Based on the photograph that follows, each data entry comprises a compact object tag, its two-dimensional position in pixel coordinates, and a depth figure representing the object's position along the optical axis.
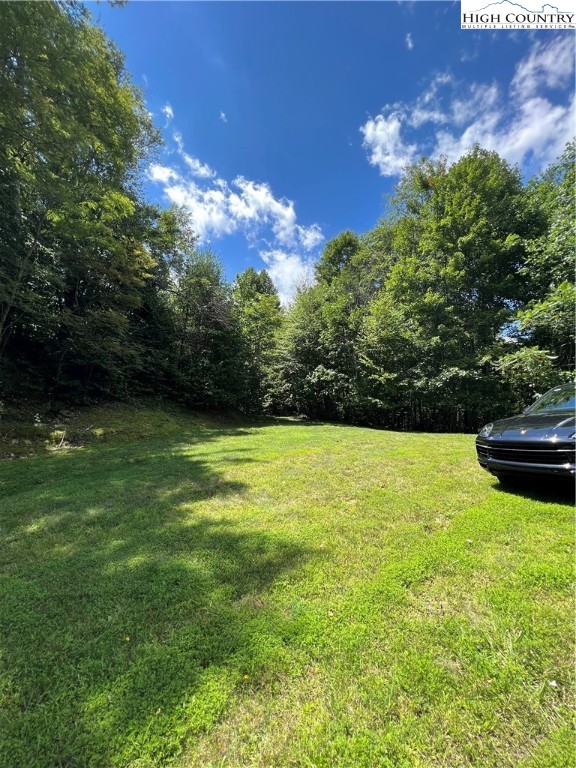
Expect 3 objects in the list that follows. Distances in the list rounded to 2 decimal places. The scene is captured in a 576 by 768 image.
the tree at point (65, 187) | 5.76
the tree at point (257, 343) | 16.33
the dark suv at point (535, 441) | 3.36
